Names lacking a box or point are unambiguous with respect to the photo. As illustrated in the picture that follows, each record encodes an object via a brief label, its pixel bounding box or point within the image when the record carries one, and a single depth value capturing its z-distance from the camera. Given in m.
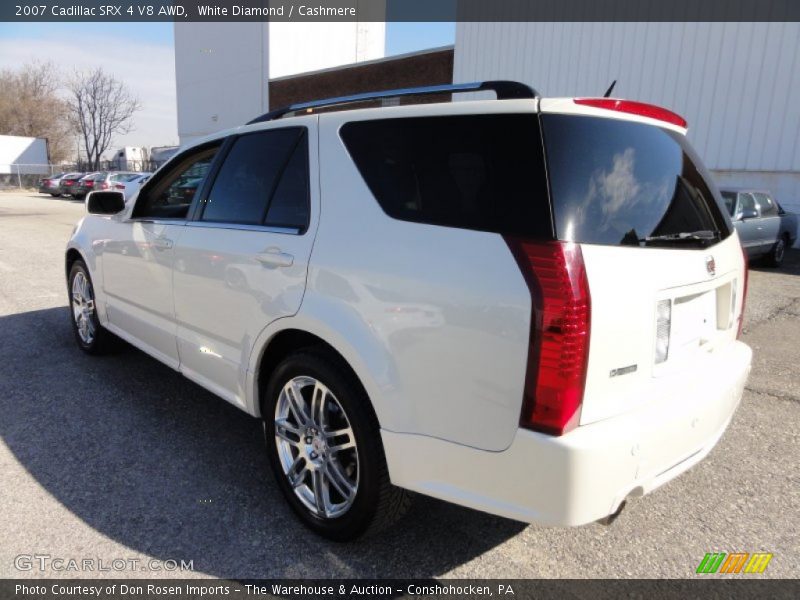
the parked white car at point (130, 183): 24.33
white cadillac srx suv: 1.81
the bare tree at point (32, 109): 61.34
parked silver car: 9.99
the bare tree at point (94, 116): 68.19
